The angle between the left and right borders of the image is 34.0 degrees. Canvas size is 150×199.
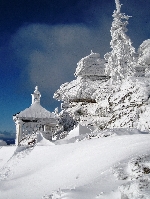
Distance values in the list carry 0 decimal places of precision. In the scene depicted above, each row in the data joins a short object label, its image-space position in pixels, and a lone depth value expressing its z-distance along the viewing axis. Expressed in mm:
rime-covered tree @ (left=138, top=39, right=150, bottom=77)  31352
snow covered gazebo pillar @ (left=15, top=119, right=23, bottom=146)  21938
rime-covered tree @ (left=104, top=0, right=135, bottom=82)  31141
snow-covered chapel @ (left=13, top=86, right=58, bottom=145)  22375
